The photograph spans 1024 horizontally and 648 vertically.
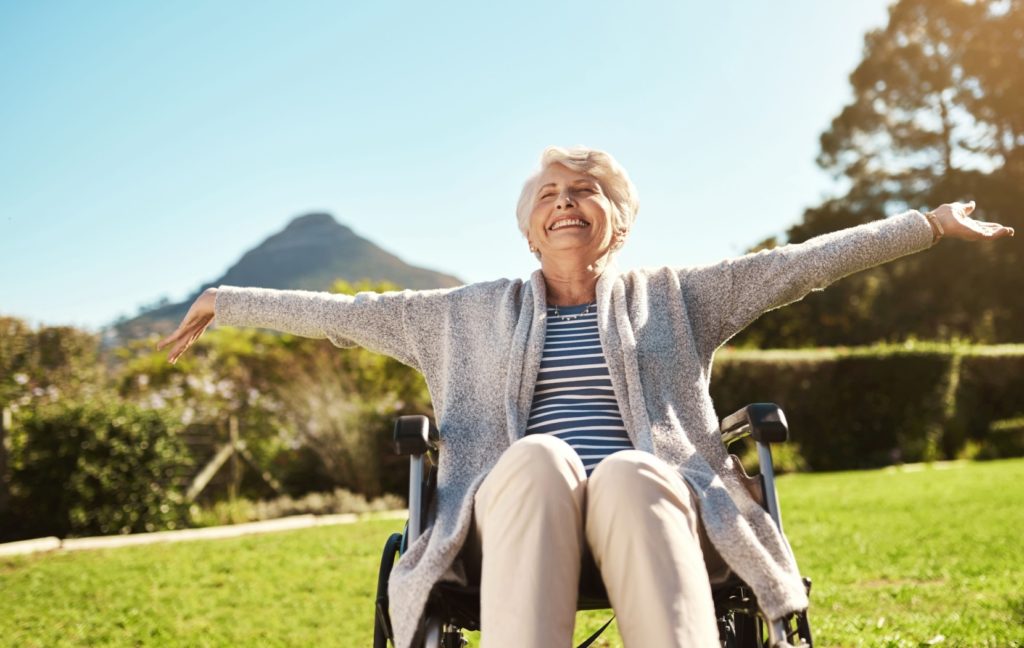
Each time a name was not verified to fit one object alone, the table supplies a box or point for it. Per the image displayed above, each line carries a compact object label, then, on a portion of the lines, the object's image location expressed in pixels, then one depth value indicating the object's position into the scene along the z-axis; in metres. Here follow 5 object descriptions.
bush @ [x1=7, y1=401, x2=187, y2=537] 6.09
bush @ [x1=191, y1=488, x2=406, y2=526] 6.80
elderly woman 1.57
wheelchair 1.71
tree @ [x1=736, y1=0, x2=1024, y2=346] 19.34
